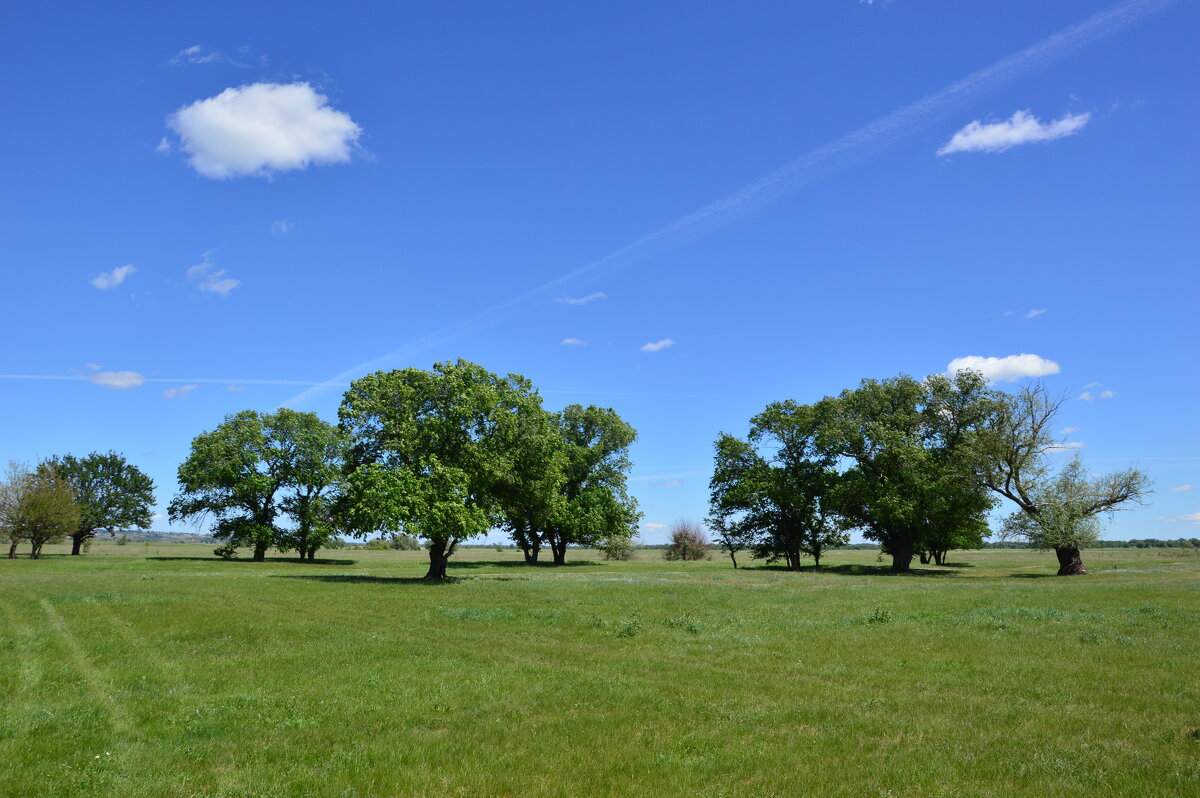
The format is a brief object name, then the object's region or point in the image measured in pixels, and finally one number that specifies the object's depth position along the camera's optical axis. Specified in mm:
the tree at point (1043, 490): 59938
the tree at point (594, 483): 82500
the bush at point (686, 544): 112750
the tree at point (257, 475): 76125
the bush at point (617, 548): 90688
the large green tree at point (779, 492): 78062
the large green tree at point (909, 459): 66250
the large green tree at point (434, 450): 44062
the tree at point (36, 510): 73250
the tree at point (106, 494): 90438
